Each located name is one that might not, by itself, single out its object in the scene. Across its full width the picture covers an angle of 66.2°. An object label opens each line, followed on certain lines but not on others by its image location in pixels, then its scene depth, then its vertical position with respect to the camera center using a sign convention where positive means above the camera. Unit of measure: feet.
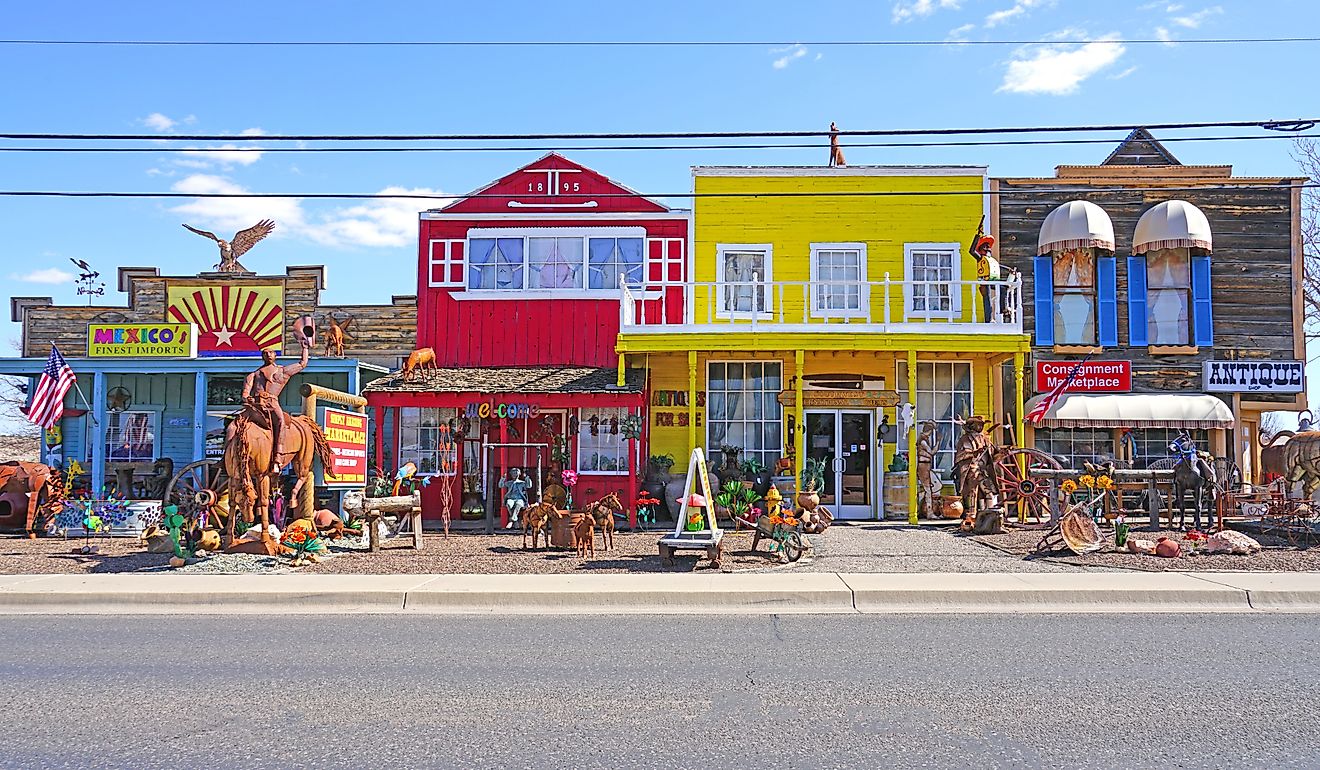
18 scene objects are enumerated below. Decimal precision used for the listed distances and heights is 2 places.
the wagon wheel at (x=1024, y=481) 53.36 -2.78
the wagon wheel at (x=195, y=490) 42.45 -3.56
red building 61.62 +8.01
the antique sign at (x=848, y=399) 56.08 +1.56
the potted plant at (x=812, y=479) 49.75 -2.95
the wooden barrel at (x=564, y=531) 44.29 -4.69
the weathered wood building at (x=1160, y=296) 64.13 +8.58
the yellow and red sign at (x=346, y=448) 44.75 -1.21
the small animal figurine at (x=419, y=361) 57.16 +3.53
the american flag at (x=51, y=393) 51.75 +1.30
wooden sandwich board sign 38.70 -4.28
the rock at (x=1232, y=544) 41.88 -4.71
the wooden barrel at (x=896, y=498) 59.06 -4.11
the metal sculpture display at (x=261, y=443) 40.50 -0.90
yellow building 56.44 +5.51
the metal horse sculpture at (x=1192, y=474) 48.80 -2.08
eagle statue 72.78 +12.68
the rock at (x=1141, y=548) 42.09 -4.91
